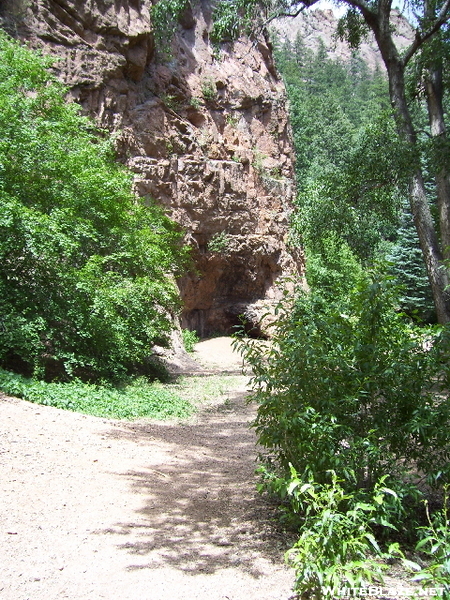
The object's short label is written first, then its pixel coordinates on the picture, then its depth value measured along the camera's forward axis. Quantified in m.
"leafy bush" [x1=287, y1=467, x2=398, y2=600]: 2.57
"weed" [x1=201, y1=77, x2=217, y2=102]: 21.41
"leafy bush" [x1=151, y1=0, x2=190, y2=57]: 12.69
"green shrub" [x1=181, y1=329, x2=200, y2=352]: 19.22
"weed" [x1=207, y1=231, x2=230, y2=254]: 21.72
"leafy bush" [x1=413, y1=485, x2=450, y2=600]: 2.25
